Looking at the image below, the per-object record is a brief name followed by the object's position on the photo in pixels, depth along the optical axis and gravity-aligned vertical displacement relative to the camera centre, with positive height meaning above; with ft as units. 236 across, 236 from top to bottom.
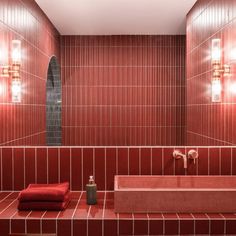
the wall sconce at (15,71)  5.63 +0.94
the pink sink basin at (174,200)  4.59 -1.62
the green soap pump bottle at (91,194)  4.99 -1.63
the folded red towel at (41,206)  4.67 -1.75
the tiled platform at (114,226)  4.32 -1.96
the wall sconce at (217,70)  5.76 +0.97
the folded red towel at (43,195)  4.67 -1.54
